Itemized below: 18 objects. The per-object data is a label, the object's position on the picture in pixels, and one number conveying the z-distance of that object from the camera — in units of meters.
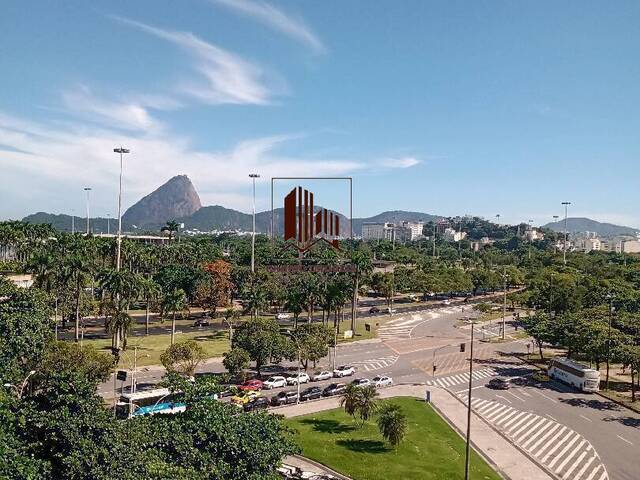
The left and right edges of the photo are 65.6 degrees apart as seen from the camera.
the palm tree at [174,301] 68.75
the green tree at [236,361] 55.50
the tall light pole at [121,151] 77.01
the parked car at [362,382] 57.16
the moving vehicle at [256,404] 48.82
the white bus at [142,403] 43.55
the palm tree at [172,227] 152.62
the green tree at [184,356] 52.94
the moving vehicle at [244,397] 49.57
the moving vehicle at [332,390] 54.25
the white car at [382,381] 58.55
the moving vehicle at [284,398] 50.94
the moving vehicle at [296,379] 58.84
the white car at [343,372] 62.53
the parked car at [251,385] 54.41
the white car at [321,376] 60.23
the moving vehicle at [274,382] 57.00
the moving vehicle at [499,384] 59.46
